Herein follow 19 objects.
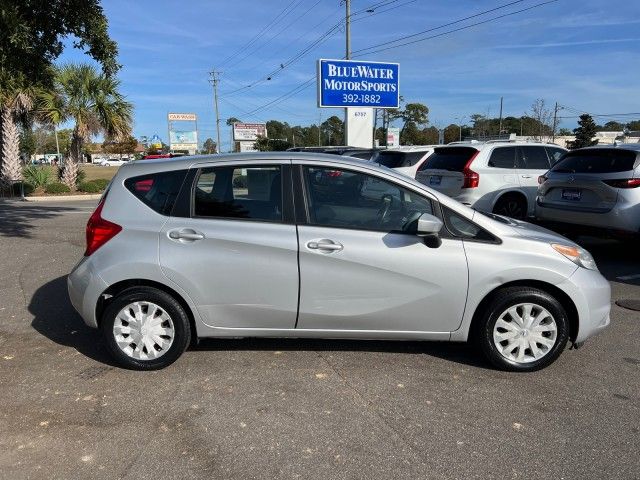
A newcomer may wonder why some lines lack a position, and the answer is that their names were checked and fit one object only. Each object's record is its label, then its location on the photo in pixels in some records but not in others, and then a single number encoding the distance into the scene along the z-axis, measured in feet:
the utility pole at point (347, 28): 96.89
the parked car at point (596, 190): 23.41
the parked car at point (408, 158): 40.56
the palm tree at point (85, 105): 70.54
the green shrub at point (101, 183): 79.10
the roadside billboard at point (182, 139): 233.96
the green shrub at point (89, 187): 76.64
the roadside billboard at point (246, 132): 230.48
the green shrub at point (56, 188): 73.00
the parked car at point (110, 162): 334.75
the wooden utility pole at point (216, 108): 215.74
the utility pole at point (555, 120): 191.08
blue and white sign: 75.41
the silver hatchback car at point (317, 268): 13.42
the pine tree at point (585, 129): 201.87
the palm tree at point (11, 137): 69.46
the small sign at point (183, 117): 245.49
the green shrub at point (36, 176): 75.31
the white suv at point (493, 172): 30.91
